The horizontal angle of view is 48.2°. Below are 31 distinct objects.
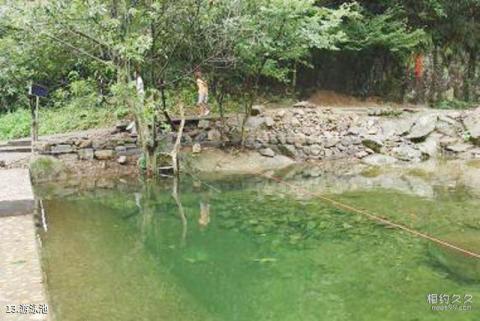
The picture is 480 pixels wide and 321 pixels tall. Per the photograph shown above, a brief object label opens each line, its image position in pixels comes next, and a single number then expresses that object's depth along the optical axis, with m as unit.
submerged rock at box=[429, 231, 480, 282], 5.14
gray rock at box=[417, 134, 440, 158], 12.13
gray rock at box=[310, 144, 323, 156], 12.30
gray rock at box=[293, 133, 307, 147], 12.33
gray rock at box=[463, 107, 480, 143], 12.36
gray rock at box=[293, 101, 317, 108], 13.39
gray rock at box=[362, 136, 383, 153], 12.27
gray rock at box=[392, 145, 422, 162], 11.88
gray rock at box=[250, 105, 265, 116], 12.71
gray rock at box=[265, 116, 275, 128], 12.44
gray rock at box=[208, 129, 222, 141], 12.03
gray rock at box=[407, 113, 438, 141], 12.55
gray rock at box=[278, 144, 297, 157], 12.16
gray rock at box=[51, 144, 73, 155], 10.86
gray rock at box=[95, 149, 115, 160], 11.05
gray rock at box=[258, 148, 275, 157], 11.88
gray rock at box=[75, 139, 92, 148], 11.03
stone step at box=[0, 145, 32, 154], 11.20
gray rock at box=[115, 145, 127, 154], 11.22
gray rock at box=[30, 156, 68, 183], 10.03
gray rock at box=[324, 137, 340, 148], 12.44
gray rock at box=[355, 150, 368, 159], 12.16
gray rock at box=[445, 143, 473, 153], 12.16
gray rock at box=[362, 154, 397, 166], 11.70
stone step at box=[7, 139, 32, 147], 11.68
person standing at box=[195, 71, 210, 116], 12.40
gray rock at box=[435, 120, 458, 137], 12.74
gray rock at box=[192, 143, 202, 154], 11.54
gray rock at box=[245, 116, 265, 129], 12.41
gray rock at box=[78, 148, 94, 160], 10.98
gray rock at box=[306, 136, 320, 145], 12.39
